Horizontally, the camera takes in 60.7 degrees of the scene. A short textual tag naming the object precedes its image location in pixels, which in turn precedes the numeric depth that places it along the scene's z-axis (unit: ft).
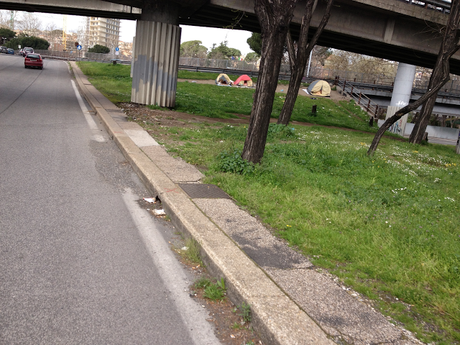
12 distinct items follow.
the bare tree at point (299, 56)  46.16
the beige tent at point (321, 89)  124.98
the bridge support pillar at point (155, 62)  52.85
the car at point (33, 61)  119.65
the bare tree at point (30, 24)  404.57
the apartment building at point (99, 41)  585.22
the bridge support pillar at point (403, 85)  126.31
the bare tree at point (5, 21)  409.12
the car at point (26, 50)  210.38
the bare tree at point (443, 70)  37.22
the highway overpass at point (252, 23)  53.26
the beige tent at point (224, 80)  121.82
